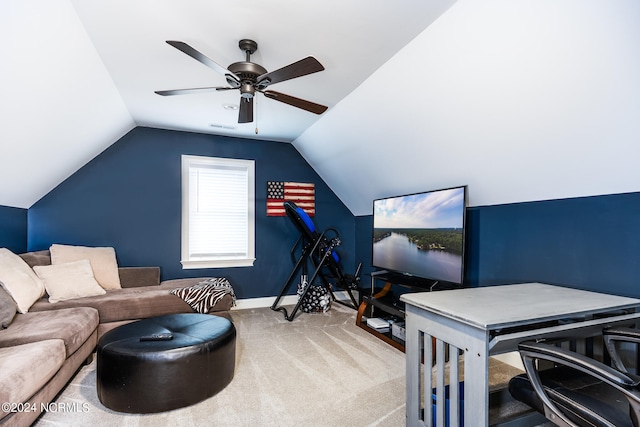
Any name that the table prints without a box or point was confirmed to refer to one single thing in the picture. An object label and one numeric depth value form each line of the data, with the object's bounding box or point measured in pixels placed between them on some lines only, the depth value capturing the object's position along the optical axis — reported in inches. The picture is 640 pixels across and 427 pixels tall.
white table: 56.1
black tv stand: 123.7
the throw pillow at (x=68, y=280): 118.3
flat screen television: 112.3
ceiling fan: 77.6
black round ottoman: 79.4
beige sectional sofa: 66.4
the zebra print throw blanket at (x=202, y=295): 131.6
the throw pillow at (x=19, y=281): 101.2
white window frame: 177.3
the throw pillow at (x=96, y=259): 136.6
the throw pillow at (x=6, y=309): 89.6
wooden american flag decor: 194.5
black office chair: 42.2
